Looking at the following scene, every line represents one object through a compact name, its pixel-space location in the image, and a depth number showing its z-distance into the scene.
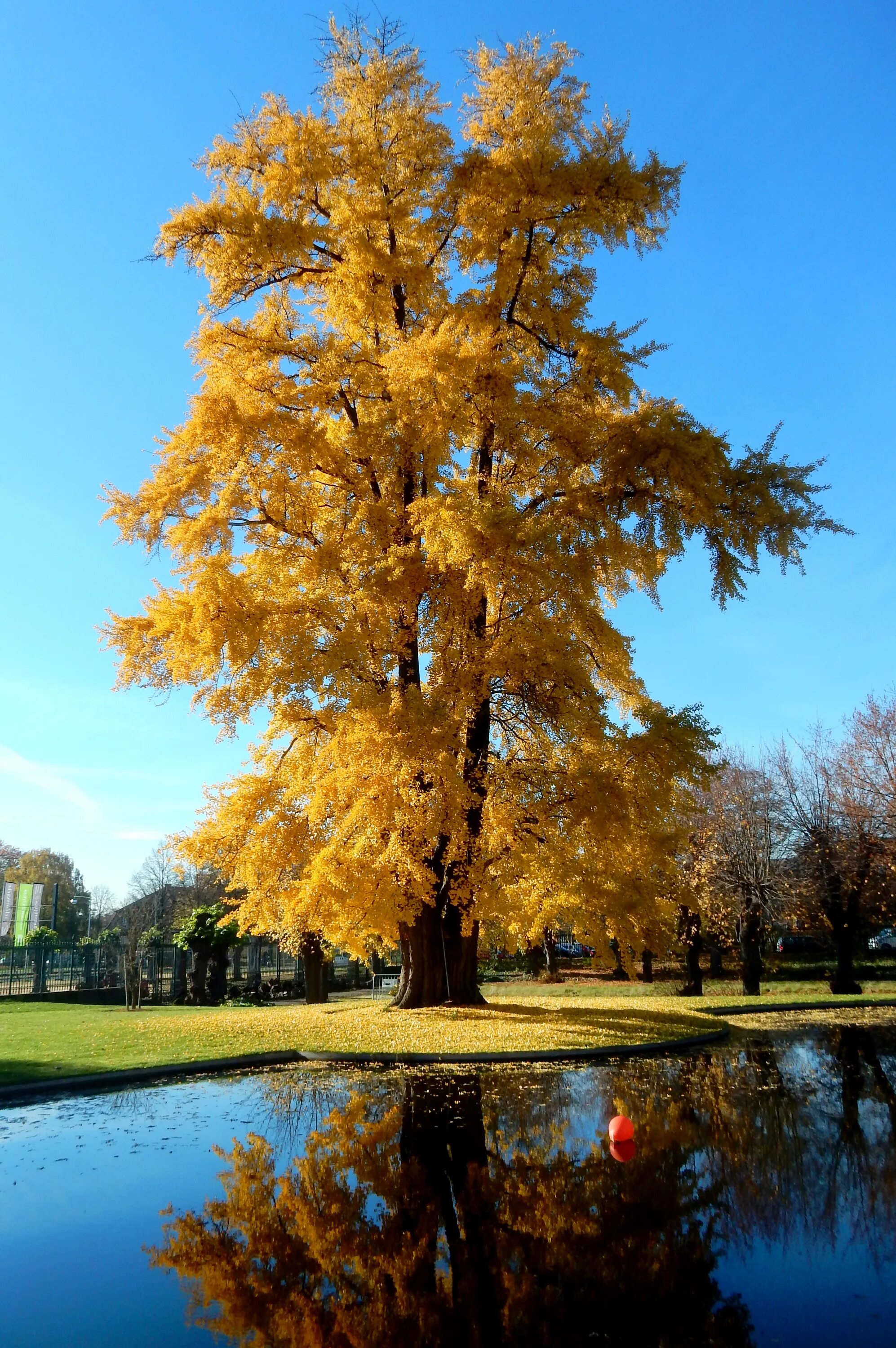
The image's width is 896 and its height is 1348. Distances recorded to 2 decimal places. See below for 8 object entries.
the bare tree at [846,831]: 26.73
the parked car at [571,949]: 52.72
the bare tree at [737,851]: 26.23
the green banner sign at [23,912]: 40.44
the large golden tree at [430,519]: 13.44
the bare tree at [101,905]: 73.19
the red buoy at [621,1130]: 6.30
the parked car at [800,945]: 43.56
